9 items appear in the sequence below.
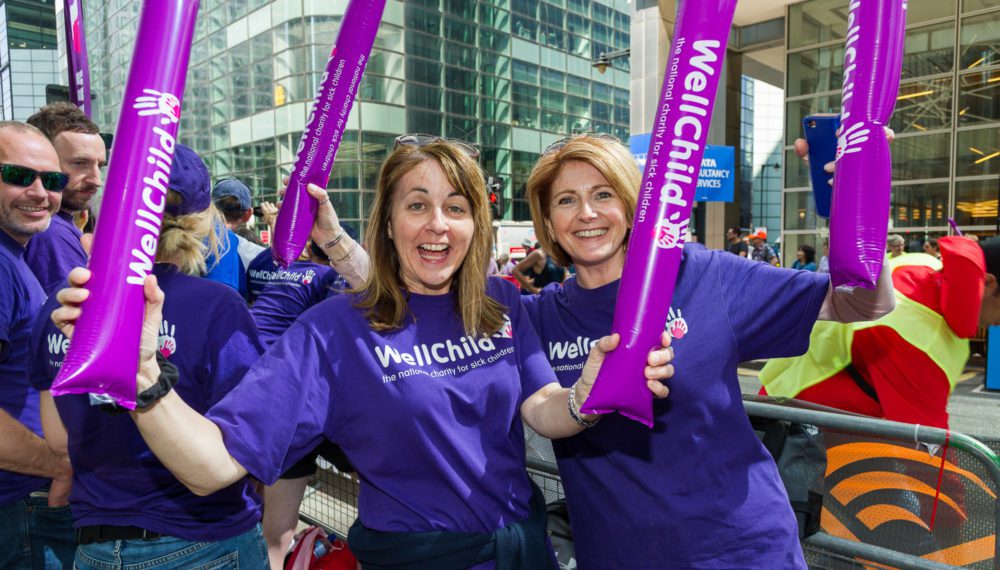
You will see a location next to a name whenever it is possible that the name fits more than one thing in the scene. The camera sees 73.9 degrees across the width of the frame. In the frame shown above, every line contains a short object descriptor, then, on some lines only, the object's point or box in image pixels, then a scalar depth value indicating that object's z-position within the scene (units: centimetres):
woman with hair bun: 178
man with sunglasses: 202
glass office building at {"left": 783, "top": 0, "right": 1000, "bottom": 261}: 1488
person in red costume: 278
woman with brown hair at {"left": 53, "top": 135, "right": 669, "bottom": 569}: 152
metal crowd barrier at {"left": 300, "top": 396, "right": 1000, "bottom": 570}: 221
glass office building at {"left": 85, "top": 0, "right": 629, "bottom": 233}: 3041
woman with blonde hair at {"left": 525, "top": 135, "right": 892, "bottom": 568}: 173
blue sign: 1222
